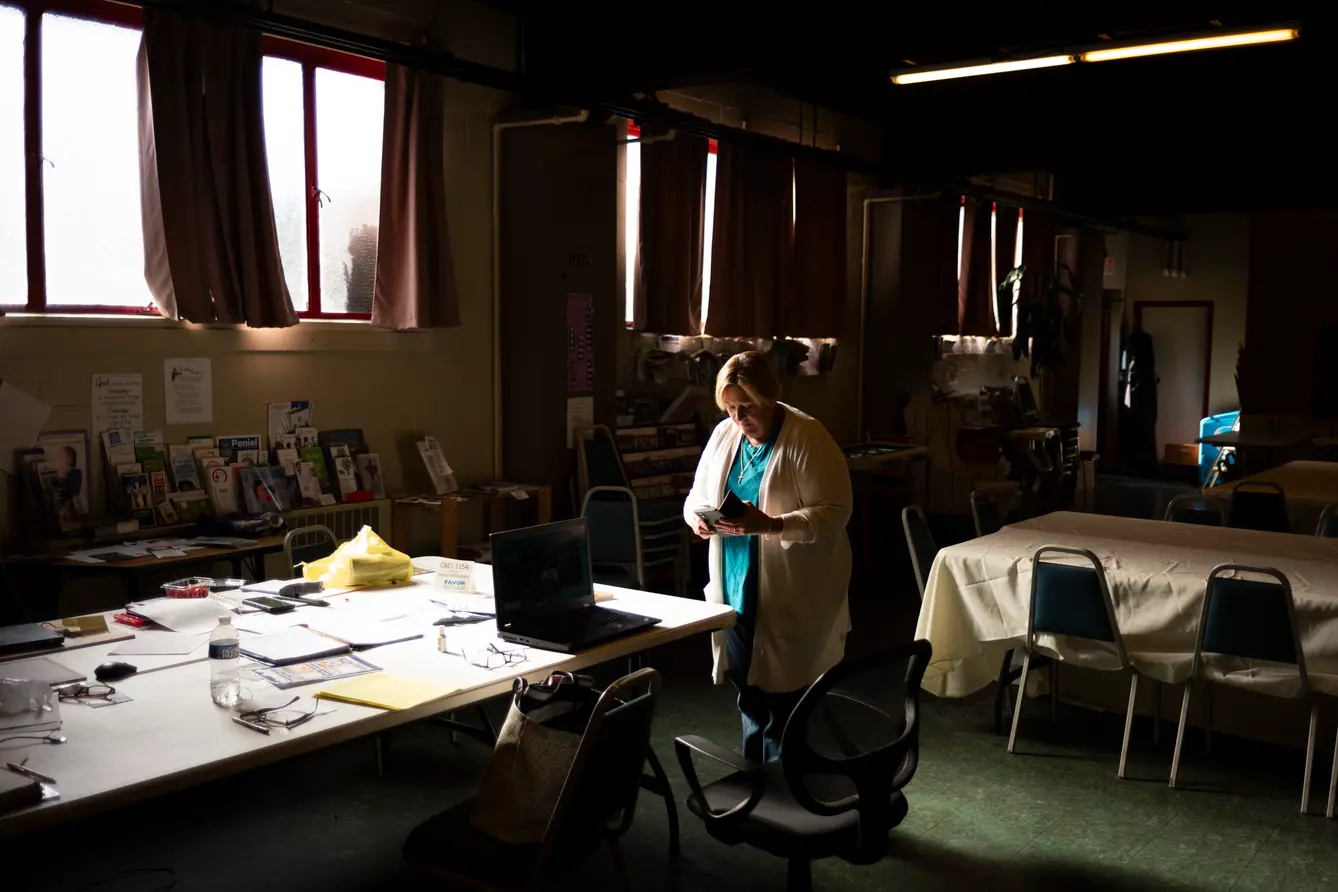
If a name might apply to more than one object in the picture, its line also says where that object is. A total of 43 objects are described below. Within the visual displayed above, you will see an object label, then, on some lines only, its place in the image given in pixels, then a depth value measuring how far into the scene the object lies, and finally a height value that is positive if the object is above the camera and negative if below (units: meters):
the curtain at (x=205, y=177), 4.90 +0.76
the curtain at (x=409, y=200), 6.04 +0.81
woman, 3.60 -0.64
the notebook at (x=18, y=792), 2.04 -0.82
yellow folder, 2.67 -0.83
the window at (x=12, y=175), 4.57 +0.68
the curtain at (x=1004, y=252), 12.35 +1.23
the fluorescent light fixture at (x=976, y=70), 5.61 +1.52
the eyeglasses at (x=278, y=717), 2.52 -0.84
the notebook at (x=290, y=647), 2.99 -0.82
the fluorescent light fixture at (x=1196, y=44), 4.88 +1.46
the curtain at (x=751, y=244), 8.21 +0.85
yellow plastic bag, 3.86 -0.75
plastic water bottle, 2.66 -0.81
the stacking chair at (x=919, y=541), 4.96 -0.79
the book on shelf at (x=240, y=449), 5.38 -0.50
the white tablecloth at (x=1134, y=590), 4.17 -0.87
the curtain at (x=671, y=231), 7.64 +0.86
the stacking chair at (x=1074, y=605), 4.24 -0.92
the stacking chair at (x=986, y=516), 5.39 -0.74
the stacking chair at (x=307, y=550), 4.30 -0.79
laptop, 3.21 -0.72
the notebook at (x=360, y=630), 3.21 -0.83
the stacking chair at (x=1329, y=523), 5.31 -0.72
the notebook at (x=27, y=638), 3.07 -0.82
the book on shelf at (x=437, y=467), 6.26 -0.65
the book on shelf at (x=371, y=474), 5.95 -0.66
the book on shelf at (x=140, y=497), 4.92 -0.68
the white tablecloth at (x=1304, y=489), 6.20 -0.70
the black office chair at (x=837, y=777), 2.53 -0.98
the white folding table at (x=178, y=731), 2.17 -0.84
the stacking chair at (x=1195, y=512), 5.86 -0.75
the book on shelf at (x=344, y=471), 5.80 -0.64
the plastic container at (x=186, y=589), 3.68 -0.81
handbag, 2.46 -0.89
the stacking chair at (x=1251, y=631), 3.87 -0.92
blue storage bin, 12.52 -0.70
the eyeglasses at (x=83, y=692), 2.69 -0.84
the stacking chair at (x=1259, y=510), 5.82 -0.73
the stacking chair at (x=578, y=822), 2.38 -1.04
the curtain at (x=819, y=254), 9.09 +0.86
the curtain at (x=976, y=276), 11.58 +0.89
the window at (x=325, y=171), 5.68 +0.92
